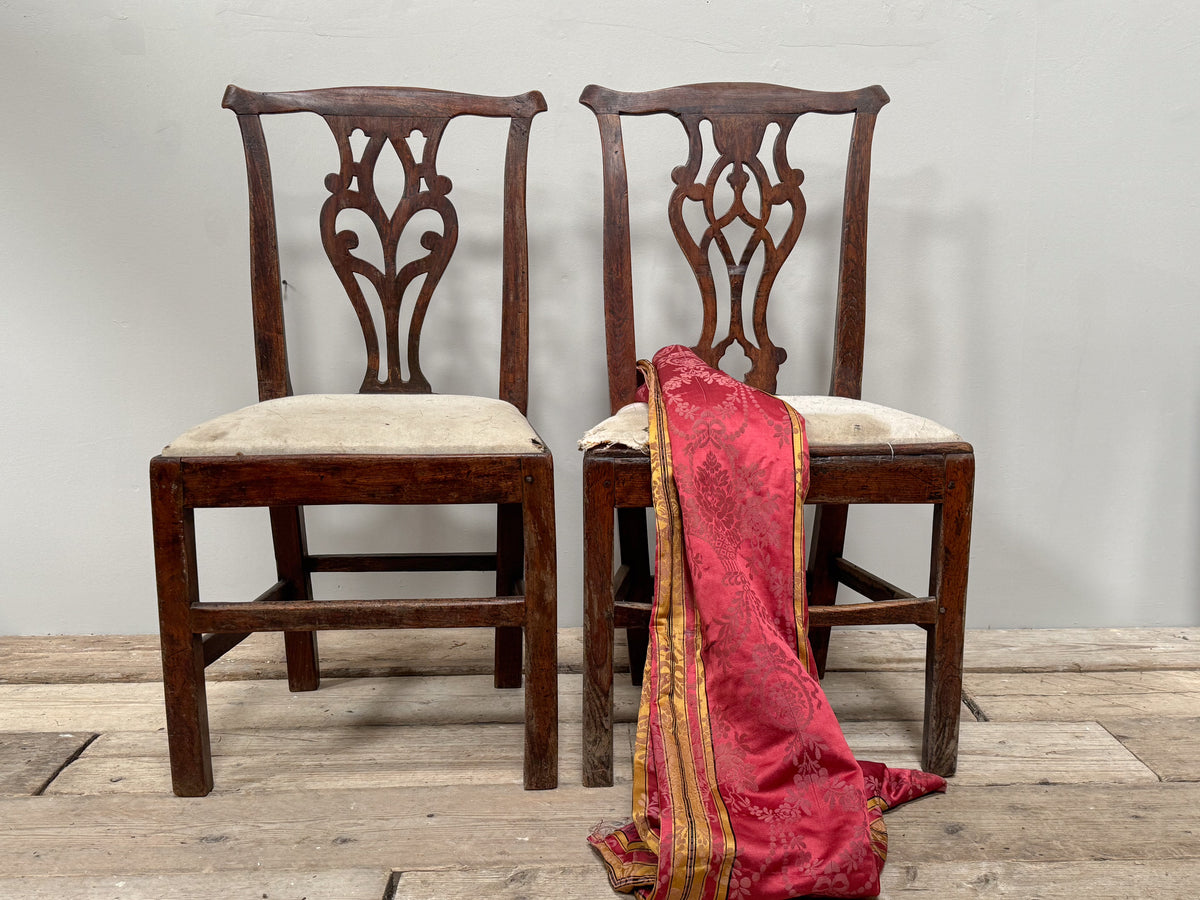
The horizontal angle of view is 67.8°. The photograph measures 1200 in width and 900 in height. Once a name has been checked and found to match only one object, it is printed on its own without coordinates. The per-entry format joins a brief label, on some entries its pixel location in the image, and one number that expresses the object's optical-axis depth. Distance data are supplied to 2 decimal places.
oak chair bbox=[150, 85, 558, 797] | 1.15
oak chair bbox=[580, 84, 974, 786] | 1.20
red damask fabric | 0.99
